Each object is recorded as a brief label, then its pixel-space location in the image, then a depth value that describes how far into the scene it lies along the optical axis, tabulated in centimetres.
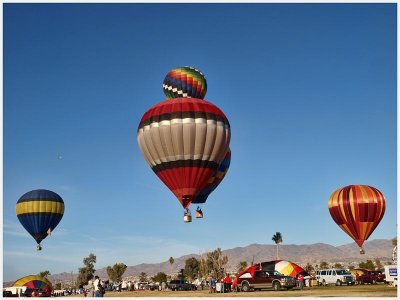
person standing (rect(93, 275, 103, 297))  2995
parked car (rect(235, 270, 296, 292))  3953
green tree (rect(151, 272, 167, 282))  12570
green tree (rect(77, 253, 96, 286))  11741
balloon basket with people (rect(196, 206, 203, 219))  4191
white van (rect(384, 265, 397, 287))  3797
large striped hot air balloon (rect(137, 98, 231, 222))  3803
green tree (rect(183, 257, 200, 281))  12769
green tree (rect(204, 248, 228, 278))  8681
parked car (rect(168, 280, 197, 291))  5525
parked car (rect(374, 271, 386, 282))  4669
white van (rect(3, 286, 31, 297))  5031
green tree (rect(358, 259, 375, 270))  11757
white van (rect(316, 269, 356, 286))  4597
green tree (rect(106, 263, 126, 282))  12324
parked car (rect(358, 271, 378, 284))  4709
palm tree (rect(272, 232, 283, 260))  12812
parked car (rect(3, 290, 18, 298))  4927
